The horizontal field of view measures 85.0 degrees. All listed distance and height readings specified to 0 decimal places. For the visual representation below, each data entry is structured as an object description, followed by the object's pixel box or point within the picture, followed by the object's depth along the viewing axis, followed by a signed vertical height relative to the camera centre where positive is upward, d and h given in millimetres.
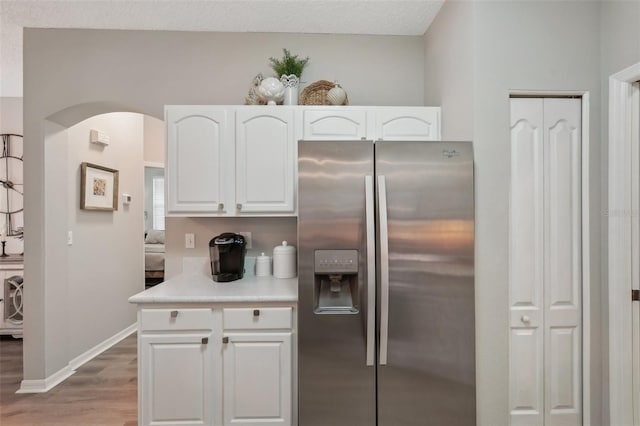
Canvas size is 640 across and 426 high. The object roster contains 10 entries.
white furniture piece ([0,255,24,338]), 3811 -890
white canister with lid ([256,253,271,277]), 2619 -396
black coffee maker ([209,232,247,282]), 2393 -291
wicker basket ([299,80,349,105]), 2492 +861
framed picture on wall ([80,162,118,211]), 3252 +260
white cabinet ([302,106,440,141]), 2396 +622
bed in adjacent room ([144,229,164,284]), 5281 -778
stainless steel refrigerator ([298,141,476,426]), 1849 -386
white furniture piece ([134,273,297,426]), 2014 -840
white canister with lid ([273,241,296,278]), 2539 -347
